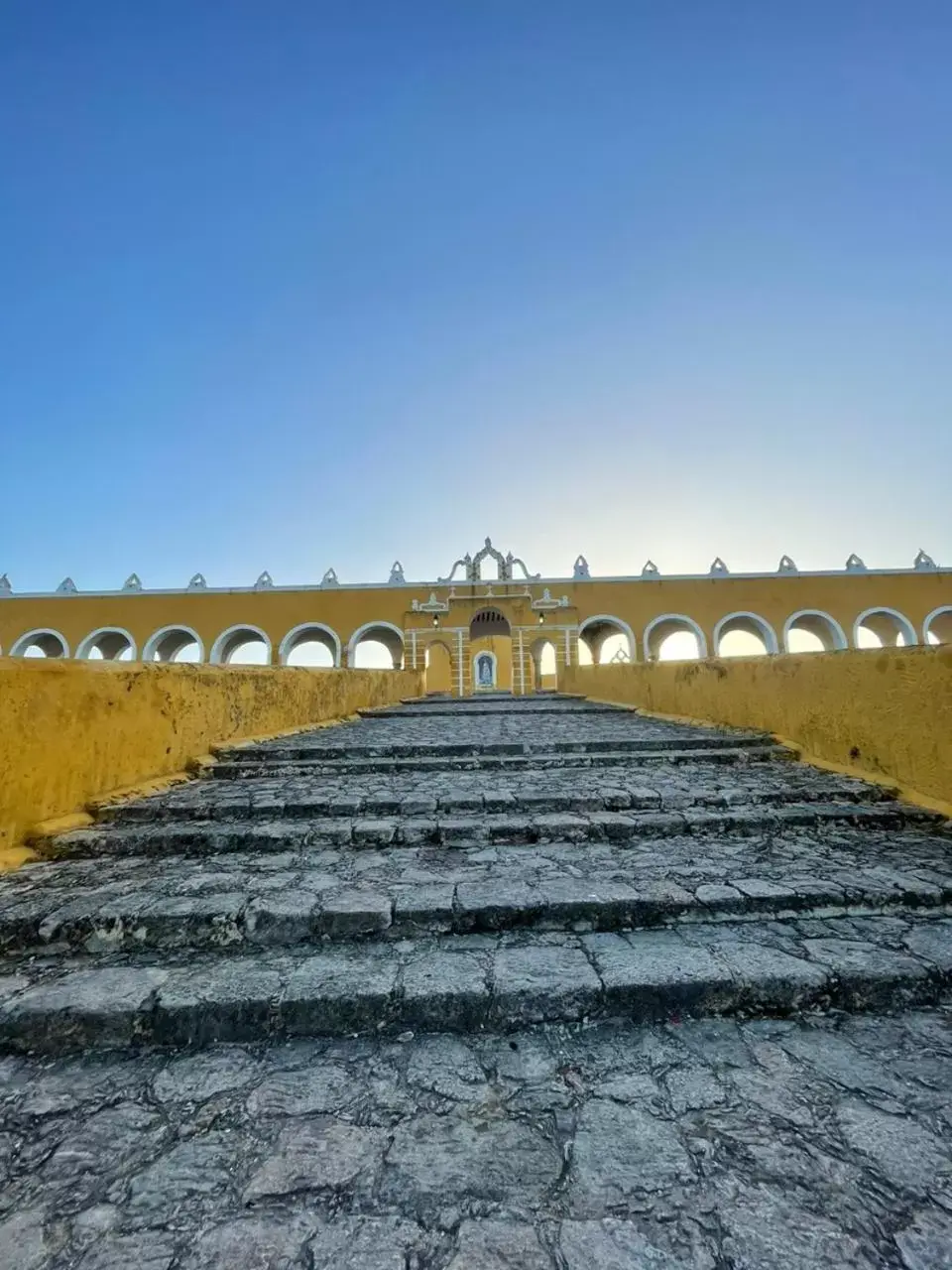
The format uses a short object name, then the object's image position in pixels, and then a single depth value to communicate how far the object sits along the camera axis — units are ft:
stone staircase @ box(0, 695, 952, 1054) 5.14
